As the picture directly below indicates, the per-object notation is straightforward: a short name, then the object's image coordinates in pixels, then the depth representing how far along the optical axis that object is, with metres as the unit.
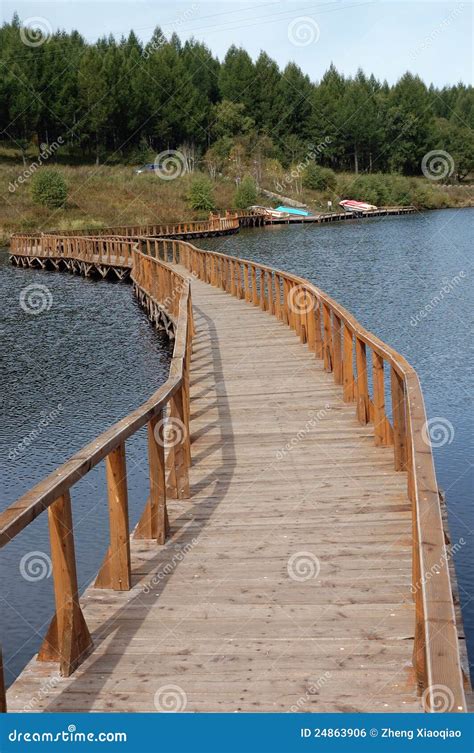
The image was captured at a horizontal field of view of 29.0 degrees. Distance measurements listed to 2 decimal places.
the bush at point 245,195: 87.81
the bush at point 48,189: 69.50
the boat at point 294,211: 89.76
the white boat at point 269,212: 86.69
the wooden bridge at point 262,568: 4.62
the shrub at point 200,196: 80.75
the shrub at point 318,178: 103.89
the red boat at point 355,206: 96.94
